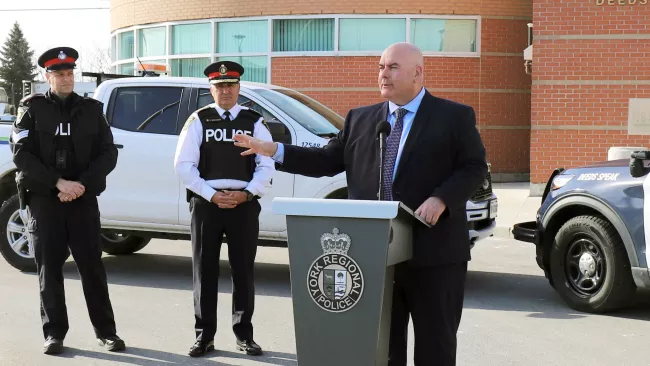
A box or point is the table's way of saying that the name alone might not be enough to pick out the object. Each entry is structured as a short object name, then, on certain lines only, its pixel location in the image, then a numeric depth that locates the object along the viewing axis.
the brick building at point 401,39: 18.95
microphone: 3.85
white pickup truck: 8.50
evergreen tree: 81.31
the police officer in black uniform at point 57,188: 6.19
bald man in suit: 3.92
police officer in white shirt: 6.20
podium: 3.50
